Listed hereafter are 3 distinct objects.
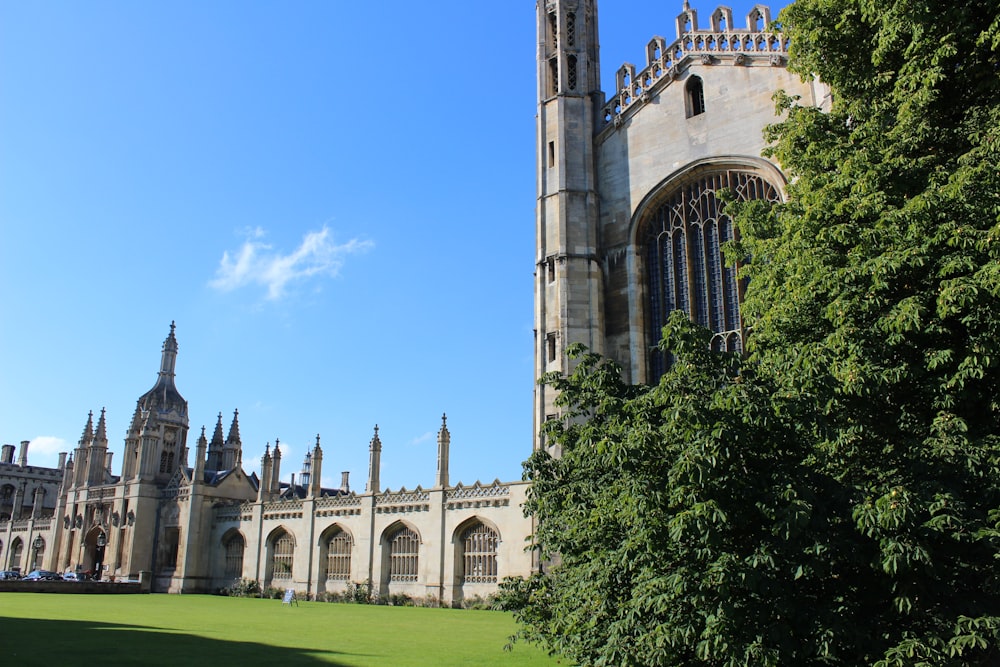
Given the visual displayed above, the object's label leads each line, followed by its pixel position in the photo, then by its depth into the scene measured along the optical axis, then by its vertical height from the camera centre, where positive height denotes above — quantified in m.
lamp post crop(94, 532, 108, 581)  45.56 +0.61
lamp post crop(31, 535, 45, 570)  51.81 +1.32
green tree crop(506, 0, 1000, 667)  7.86 +1.43
